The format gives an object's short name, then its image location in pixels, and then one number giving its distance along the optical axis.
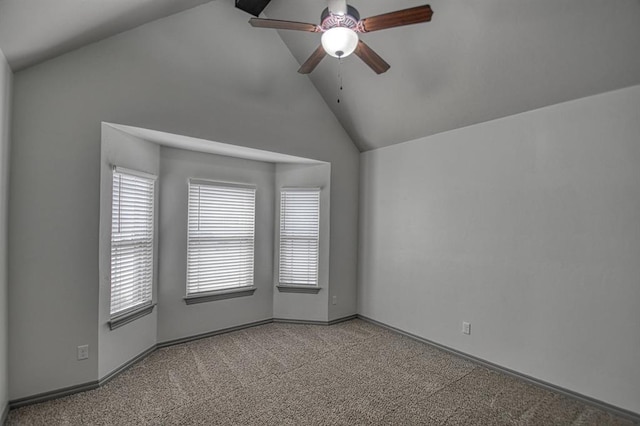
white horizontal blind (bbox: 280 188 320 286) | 4.46
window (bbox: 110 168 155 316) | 2.90
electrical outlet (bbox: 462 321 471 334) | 3.36
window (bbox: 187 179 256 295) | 3.85
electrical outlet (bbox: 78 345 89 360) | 2.62
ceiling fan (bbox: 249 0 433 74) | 1.96
